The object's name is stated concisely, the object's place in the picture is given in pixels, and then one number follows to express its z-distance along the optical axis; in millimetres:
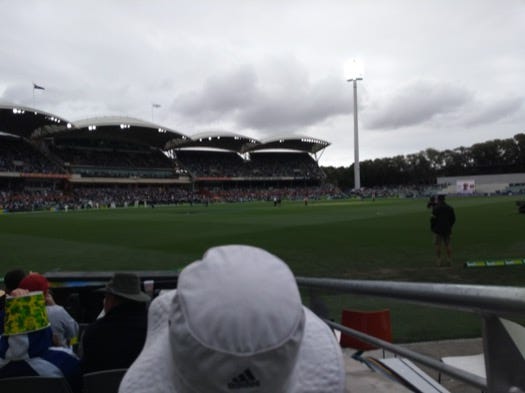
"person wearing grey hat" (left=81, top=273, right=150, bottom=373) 3236
